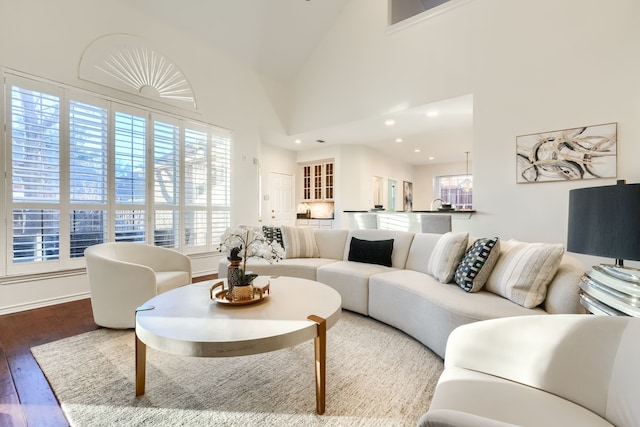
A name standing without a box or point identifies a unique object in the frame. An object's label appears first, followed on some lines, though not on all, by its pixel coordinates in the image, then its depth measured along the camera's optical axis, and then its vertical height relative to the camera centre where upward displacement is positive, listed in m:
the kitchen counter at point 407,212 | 4.11 +0.01
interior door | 7.17 +0.34
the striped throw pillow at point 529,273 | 1.85 -0.41
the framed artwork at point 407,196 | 9.66 +0.59
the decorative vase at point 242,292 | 1.89 -0.53
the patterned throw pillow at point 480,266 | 2.19 -0.41
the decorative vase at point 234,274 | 1.93 -0.42
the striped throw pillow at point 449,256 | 2.46 -0.38
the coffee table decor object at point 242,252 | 1.92 -0.28
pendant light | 9.20 +0.89
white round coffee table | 1.34 -0.60
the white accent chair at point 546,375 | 0.87 -0.58
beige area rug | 1.48 -1.06
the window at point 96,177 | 3.08 +0.46
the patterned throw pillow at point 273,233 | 3.85 -0.28
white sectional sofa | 1.85 -0.62
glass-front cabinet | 7.26 +0.82
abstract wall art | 3.23 +0.71
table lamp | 1.17 -0.11
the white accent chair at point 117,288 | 2.46 -0.67
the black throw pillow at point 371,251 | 3.25 -0.45
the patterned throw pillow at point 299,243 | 3.79 -0.41
